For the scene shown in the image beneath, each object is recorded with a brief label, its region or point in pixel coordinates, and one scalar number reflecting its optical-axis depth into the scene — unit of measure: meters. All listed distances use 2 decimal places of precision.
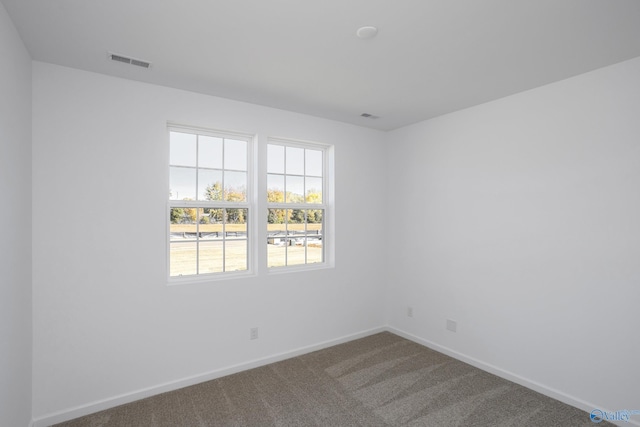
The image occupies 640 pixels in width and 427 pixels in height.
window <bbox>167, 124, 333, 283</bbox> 2.96
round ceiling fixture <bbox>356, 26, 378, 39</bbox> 1.89
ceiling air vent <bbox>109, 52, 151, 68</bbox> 2.23
